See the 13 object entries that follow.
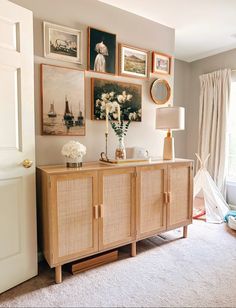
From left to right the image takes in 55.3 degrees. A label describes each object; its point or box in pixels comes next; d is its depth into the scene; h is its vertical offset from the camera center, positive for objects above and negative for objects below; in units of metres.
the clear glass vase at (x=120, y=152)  2.38 -0.17
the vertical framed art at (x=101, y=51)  2.37 +0.92
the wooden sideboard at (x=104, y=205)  1.85 -0.65
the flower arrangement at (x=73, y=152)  1.98 -0.15
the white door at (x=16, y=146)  1.71 -0.09
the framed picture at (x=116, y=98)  2.44 +0.43
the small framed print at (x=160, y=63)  2.85 +0.96
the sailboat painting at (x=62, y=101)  2.15 +0.35
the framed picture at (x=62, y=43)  2.13 +0.91
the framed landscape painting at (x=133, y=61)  2.60 +0.89
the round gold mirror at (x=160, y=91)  2.87 +0.59
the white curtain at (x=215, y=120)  3.69 +0.29
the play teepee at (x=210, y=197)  3.31 -0.91
